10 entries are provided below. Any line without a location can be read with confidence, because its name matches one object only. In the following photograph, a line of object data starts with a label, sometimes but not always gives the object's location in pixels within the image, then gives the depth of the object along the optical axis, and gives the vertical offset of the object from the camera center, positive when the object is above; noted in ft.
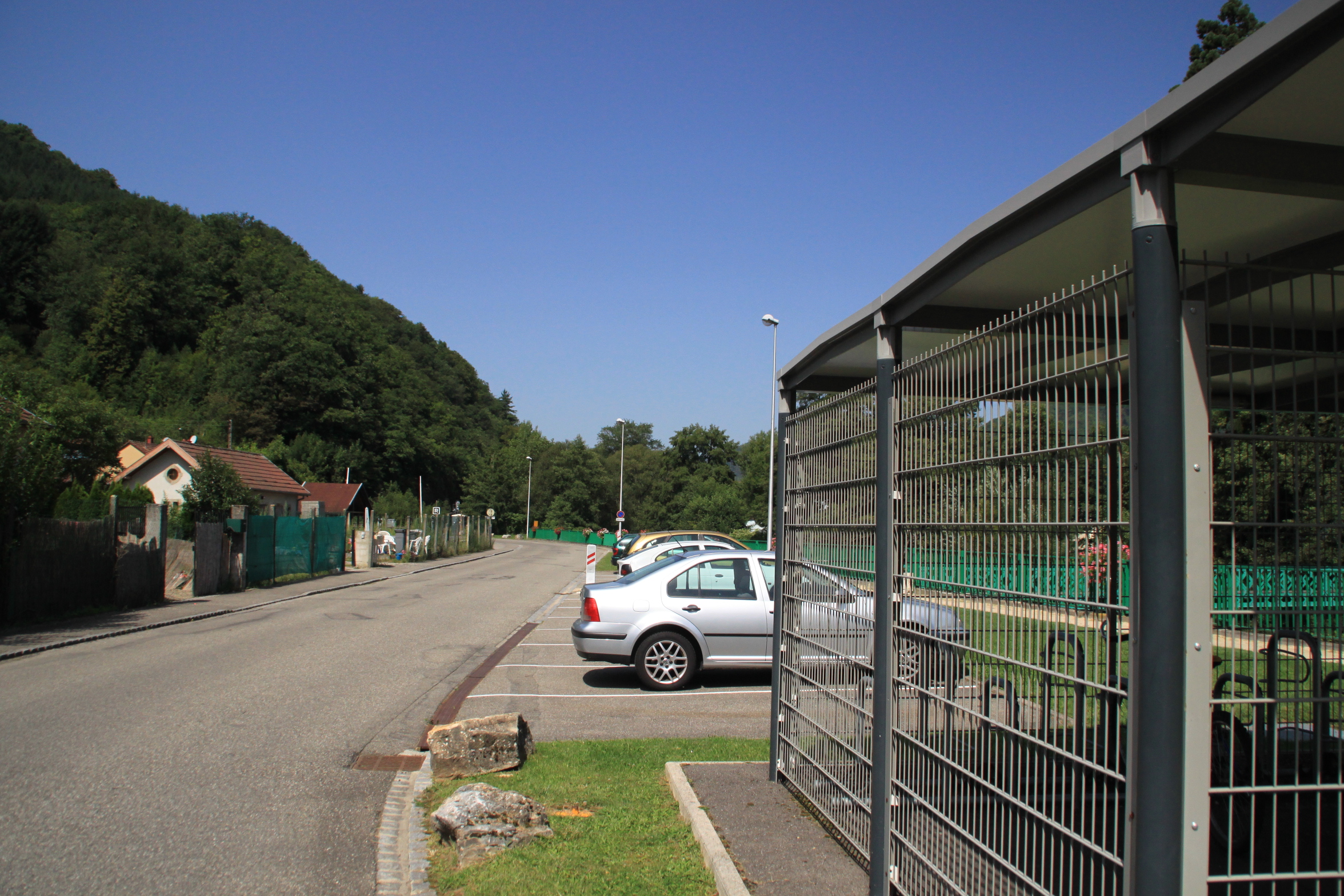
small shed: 205.16 +2.14
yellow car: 83.20 -2.88
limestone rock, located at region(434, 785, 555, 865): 16.76 -5.84
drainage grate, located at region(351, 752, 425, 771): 23.95 -6.72
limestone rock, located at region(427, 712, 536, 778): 21.94 -5.72
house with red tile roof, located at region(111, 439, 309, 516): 130.82 +4.22
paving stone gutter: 15.96 -6.54
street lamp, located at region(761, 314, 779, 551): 104.99 +21.21
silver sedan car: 34.96 -4.38
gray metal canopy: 7.50 +3.44
